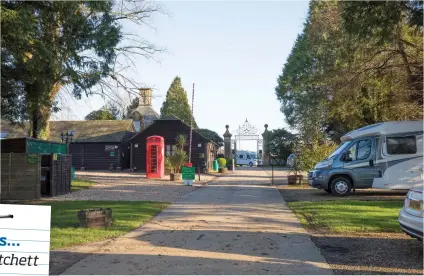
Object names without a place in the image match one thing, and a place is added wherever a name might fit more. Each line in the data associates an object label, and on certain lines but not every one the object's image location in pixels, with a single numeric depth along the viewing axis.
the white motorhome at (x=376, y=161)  15.67
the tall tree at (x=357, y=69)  9.88
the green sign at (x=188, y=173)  23.25
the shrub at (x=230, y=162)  46.04
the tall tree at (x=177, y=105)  68.94
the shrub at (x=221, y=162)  41.29
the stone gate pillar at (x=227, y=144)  47.65
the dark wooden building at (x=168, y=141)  39.38
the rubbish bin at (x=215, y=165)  42.94
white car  6.42
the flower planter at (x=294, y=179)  22.98
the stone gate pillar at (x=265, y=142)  55.04
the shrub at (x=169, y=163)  29.47
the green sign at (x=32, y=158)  16.48
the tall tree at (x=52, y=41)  10.12
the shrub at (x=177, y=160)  29.38
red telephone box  29.53
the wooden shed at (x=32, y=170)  16.42
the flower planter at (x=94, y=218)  9.49
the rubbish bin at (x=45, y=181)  17.78
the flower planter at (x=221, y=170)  39.42
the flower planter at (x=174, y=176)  27.23
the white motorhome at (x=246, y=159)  63.12
